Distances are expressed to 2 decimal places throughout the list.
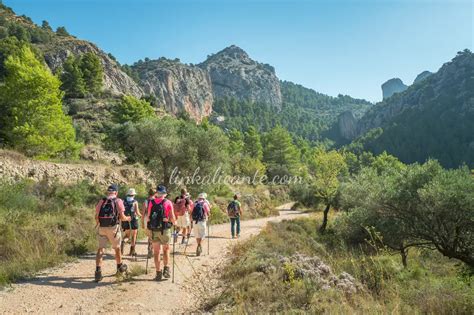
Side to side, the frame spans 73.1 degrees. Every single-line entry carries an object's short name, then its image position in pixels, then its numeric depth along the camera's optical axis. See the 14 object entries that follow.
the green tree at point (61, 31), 98.38
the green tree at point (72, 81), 56.56
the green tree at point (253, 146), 64.75
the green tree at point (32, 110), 21.53
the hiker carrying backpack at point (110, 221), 7.11
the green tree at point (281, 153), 63.65
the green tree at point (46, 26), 95.50
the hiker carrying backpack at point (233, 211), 14.66
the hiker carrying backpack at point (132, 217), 9.45
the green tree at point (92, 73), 62.22
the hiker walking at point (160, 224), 7.32
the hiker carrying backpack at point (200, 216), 10.71
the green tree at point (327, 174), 26.04
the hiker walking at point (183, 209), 11.71
